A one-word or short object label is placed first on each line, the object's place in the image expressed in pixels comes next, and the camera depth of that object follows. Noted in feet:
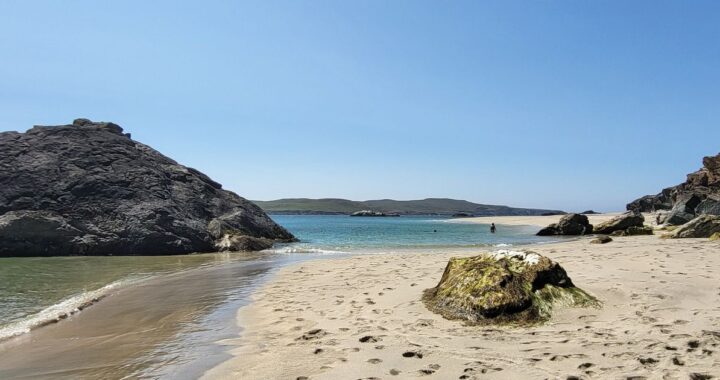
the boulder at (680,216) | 121.49
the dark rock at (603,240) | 86.94
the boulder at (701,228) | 80.38
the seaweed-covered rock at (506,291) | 26.71
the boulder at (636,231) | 107.34
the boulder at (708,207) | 117.29
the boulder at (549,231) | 146.92
